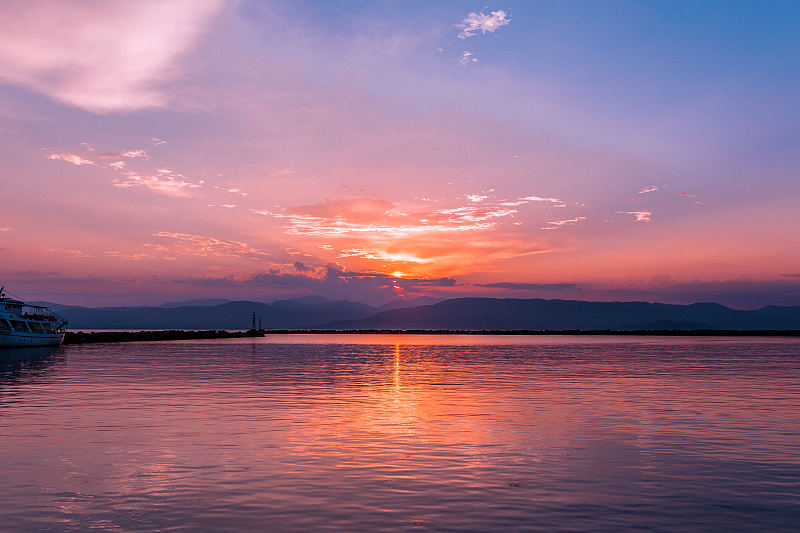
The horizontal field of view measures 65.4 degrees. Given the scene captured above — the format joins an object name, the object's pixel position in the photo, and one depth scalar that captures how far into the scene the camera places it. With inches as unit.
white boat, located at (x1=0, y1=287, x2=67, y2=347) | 4101.9
